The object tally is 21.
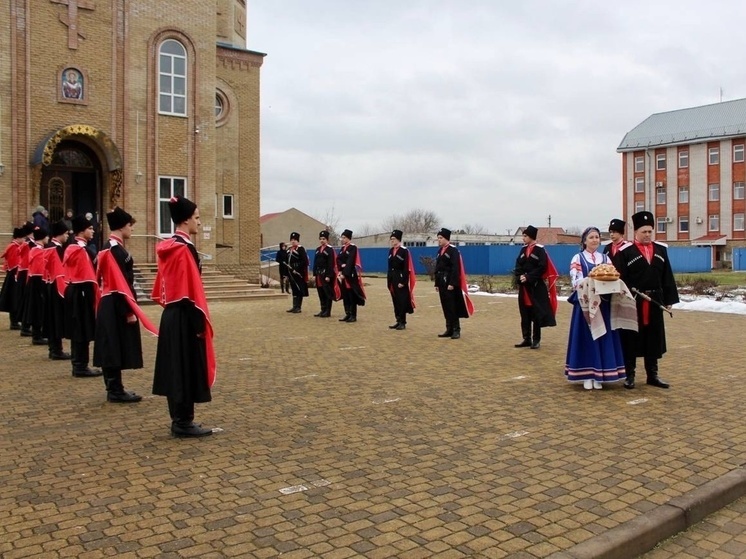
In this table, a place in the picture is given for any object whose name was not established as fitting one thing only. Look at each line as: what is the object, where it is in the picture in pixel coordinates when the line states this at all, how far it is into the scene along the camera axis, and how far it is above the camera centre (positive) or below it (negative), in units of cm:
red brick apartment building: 6581 +944
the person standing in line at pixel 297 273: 1781 -11
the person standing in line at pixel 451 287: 1281 -34
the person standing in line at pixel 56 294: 996 -38
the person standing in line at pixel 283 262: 2152 +20
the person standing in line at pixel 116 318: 725 -52
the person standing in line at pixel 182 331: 582 -53
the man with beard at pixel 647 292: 807 -27
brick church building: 2091 +509
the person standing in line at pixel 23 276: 1300 -14
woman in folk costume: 786 -91
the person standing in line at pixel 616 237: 825 +38
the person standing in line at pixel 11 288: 1373 -37
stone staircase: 2138 -57
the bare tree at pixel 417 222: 10900 +754
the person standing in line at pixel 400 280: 1440 -23
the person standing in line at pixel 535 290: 1127 -35
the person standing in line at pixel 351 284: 1608 -35
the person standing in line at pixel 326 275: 1683 -15
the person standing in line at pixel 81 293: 866 -31
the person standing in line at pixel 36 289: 1167 -34
